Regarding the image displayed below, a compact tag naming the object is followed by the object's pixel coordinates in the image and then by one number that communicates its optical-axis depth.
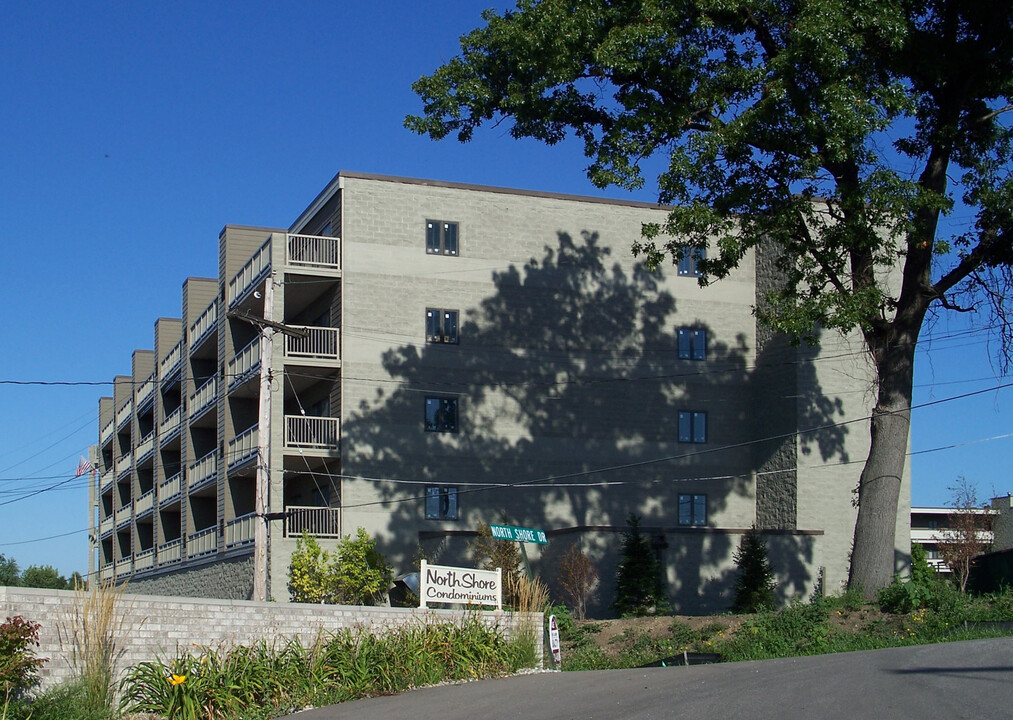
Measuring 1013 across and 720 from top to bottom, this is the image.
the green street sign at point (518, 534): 24.22
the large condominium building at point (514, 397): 36.53
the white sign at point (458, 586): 21.64
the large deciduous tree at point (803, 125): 25.03
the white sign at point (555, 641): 22.08
